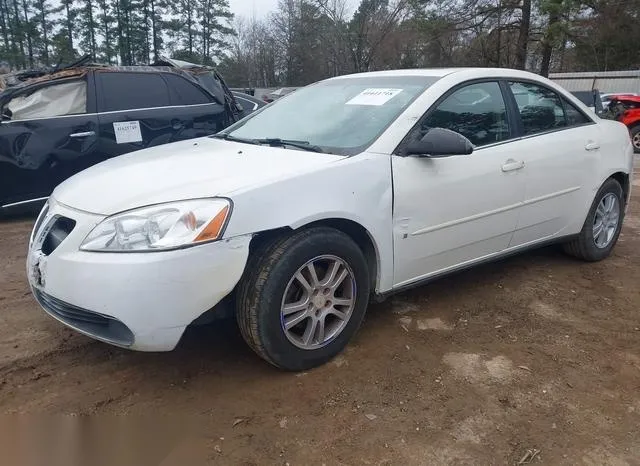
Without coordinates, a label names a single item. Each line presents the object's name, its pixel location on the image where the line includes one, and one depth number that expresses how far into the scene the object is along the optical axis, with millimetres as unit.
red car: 13672
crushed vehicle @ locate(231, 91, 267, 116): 7358
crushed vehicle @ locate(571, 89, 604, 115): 6051
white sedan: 2389
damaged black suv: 5559
